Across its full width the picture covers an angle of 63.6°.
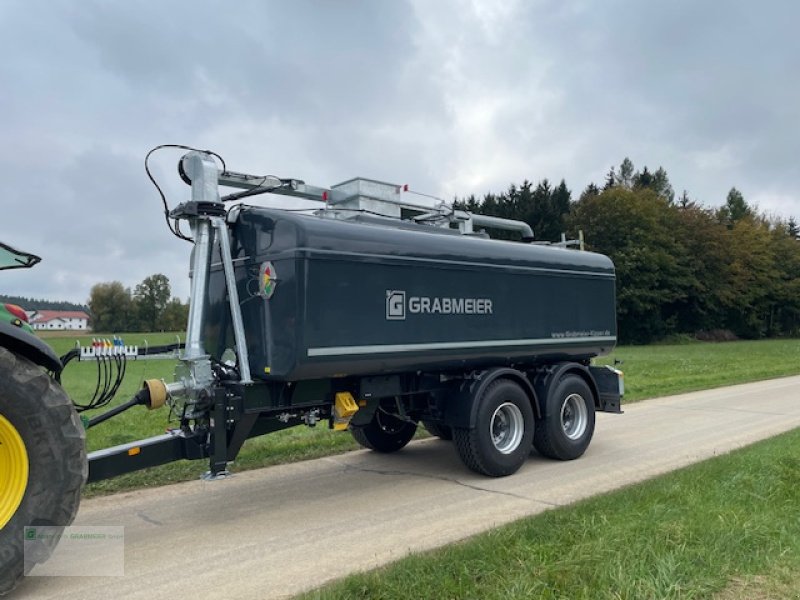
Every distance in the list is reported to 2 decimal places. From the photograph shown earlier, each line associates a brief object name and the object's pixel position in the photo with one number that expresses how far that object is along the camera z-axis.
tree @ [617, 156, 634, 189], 76.19
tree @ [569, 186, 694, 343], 45.25
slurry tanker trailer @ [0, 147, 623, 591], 4.23
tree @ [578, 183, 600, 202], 50.36
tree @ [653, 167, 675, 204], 74.60
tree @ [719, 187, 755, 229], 69.54
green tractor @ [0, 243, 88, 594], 4.06
